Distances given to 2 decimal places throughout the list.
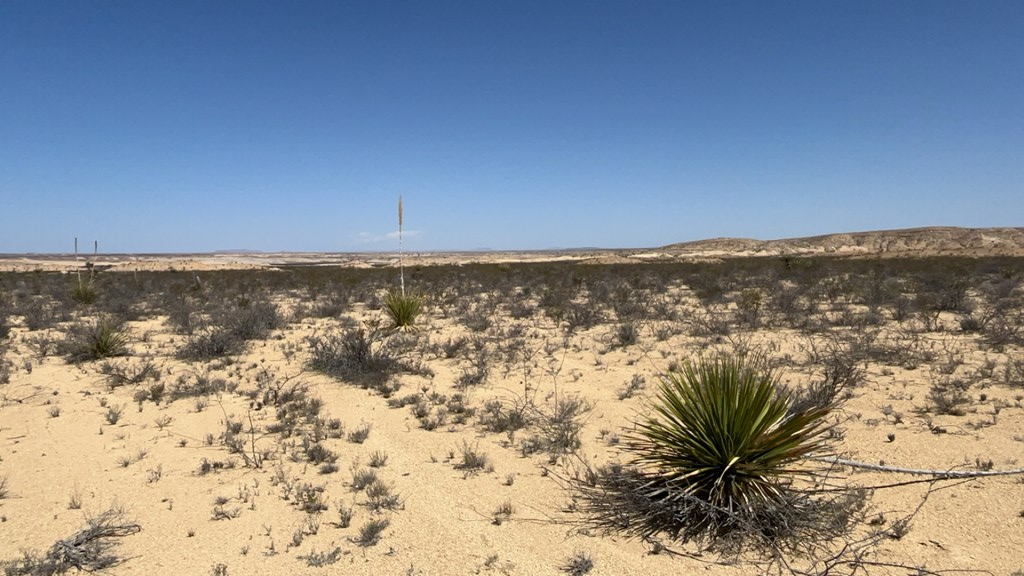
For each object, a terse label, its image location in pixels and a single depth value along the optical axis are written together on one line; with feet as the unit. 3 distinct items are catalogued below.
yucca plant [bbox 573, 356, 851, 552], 10.95
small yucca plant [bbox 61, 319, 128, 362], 27.96
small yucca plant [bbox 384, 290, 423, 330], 35.24
